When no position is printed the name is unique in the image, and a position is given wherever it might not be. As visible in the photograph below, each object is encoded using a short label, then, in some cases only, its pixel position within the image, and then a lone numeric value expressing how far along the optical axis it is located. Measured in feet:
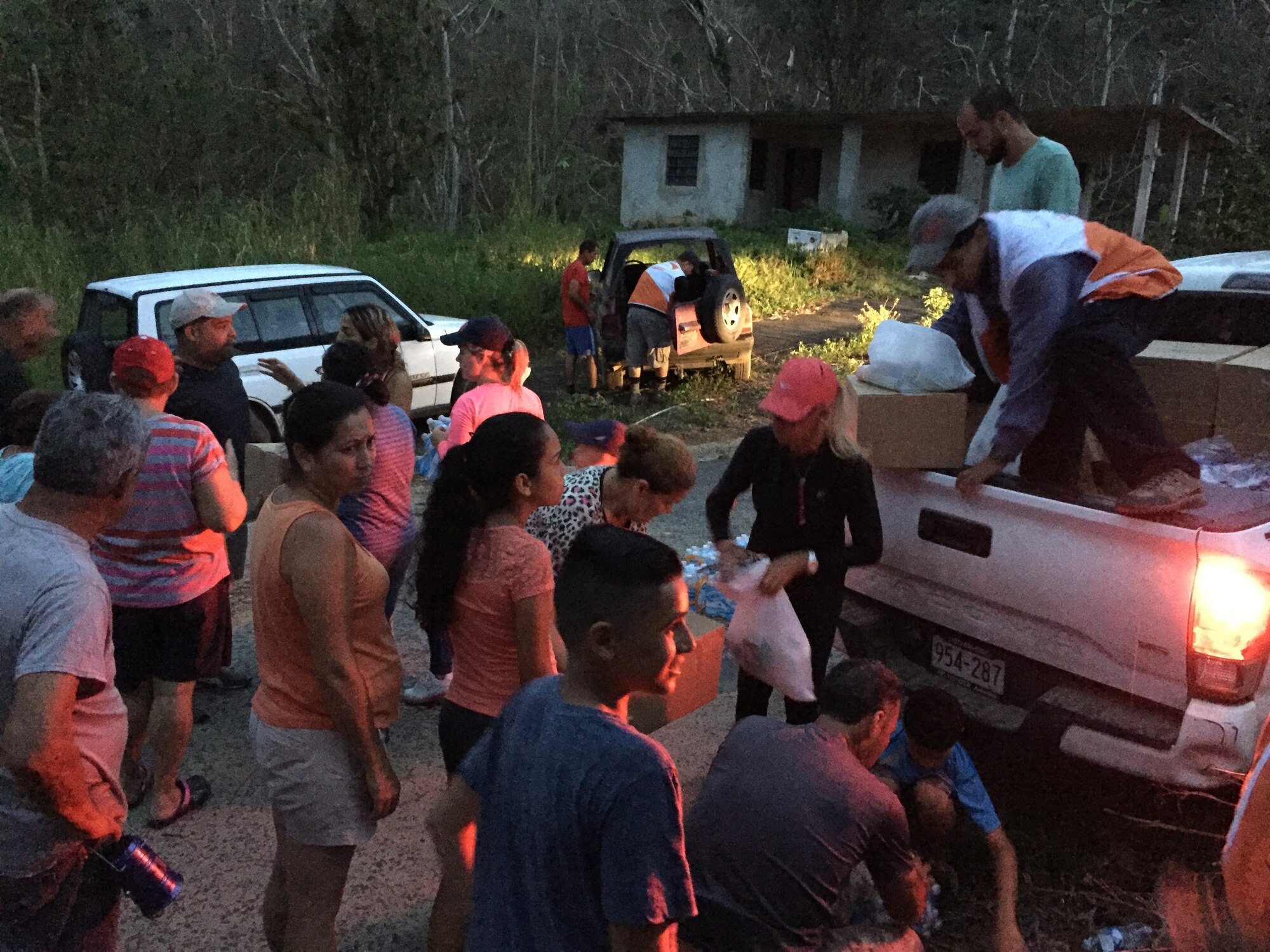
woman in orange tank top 7.49
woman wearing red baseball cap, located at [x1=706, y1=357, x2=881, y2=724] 10.94
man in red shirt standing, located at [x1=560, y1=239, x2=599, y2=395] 37.42
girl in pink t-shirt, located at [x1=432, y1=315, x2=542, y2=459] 14.74
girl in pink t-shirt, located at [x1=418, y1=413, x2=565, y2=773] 8.11
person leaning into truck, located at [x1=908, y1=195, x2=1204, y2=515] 10.89
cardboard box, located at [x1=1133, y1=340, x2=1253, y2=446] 13.38
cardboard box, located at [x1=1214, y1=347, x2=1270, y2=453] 12.76
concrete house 81.51
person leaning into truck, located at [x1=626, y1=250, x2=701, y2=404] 35.99
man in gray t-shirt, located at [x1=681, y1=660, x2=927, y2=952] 7.47
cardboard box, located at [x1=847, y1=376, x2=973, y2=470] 11.71
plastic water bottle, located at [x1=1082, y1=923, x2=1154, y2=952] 9.96
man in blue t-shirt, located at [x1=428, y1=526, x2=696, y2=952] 4.80
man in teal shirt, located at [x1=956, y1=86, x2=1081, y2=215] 13.98
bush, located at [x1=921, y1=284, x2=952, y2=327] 40.65
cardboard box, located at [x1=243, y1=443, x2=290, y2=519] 15.38
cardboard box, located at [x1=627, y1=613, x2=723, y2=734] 11.68
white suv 24.30
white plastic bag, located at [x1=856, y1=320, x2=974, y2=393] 12.08
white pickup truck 9.02
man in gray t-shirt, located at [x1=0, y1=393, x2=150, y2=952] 6.22
